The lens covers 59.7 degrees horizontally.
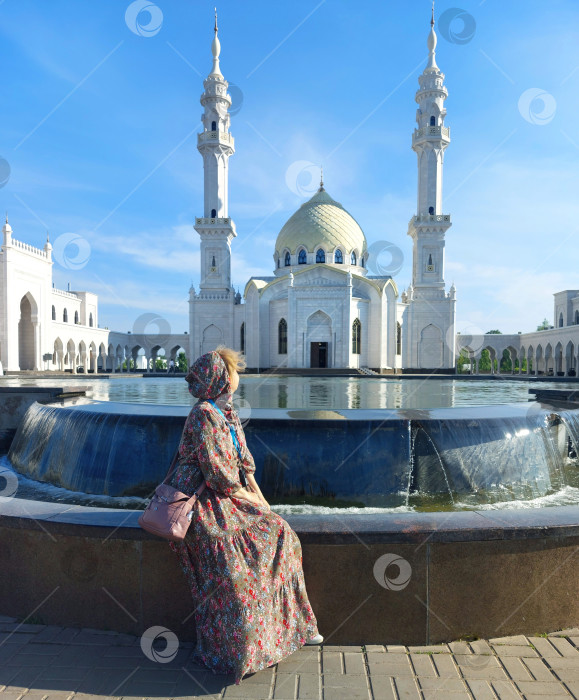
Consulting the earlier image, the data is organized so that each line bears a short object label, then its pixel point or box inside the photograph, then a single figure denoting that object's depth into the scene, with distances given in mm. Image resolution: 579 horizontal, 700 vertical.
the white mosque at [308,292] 33094
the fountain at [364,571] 2766
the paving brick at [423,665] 2476
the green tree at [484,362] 55625
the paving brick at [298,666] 2455
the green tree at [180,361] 56581
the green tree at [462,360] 50181
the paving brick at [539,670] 2400
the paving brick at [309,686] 2264
